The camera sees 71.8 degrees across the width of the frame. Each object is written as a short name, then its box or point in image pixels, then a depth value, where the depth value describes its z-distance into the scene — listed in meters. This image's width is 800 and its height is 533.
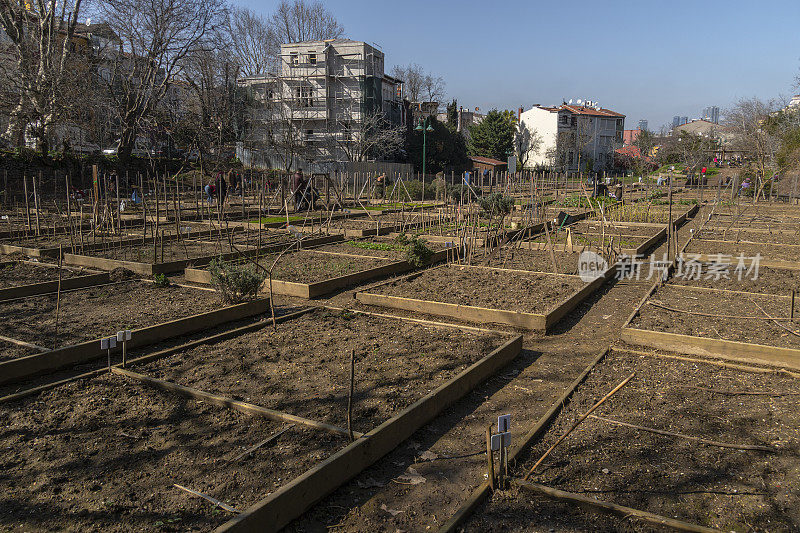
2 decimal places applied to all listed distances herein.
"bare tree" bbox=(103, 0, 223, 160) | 27.19
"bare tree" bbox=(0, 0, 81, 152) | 22.67
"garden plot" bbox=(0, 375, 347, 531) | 2.81
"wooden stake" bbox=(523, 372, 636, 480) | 3.29
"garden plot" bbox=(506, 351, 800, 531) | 2.91
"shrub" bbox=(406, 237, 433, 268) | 9.41
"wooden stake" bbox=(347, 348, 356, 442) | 3.38
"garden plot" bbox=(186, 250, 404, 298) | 7.88
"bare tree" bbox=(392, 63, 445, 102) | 63.28
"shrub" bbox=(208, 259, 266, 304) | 6.68
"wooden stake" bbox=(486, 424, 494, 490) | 2.98
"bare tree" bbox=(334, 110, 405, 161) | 42.06
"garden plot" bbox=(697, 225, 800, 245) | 13.21
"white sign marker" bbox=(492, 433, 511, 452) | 3.01
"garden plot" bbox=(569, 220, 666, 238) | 14.45
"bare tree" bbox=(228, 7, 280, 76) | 48.91
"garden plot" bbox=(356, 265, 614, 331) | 6.60
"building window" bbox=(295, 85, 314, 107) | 47.12
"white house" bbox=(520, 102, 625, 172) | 60.53
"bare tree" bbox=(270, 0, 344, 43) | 50.34
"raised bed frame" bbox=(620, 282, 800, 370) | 5.04
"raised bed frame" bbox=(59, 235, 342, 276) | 8.90
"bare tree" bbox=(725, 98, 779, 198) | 30.77
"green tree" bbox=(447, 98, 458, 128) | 62.06
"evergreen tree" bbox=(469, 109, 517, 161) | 56.25
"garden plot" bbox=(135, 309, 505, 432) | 4.17
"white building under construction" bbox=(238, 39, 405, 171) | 45.22
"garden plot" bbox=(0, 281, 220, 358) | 5.75
